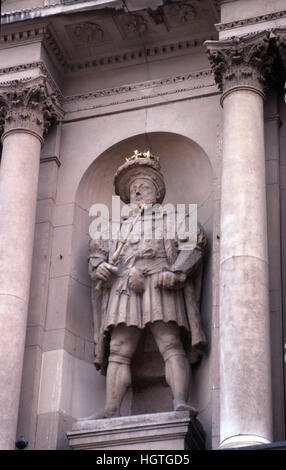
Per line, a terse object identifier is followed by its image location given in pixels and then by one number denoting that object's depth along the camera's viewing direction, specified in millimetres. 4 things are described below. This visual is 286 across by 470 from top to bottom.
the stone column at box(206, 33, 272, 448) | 15258
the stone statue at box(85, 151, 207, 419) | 17094
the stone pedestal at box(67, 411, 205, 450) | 16031
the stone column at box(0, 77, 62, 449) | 16703
